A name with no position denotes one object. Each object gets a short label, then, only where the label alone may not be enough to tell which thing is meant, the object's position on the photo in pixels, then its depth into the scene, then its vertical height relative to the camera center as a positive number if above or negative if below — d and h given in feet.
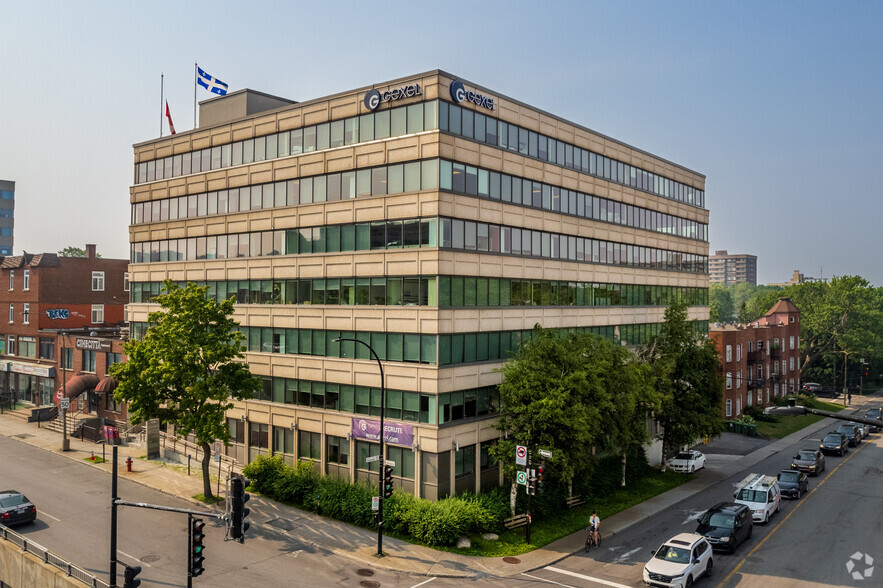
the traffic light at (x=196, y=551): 61.52 -24.66
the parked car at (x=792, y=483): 127.13 -36.48
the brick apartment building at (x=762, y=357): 227.20 -21.53
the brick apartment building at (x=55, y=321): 193.47 -8.60
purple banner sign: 109.31 -23.51
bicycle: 96.94 -36.55
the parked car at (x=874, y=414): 229.45 -41.77
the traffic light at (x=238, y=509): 56.70 -19.08
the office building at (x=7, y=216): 460.96 +57.63
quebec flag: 150.71 +50.86
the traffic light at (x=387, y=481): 93.40 -26.91
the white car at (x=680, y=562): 79.41 -33.66
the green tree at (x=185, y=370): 109.81 -12.92
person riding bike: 96.32 -34.36
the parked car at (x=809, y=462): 148.66 -37.58
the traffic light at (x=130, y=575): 63.52 -27.88
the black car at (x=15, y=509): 96.99 -32.90
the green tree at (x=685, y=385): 138.82 -18.61
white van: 110.22 -34.98
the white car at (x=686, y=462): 149.18 -37.79
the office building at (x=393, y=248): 109.81 +10.30
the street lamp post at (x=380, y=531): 90.89 -33.22
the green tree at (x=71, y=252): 481.46 +33.34
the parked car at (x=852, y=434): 192.85 -39.97
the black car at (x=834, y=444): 175.13 -39.05
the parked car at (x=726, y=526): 94.99 -34.48
